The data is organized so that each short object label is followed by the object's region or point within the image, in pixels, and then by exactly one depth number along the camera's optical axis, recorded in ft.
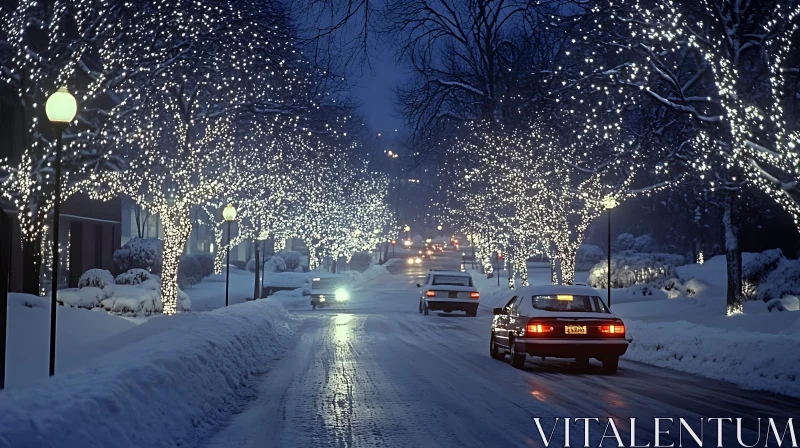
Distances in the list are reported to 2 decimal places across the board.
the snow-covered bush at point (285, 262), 212.64
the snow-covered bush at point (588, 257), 233.35
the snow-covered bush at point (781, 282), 87.50
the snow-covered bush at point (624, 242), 214.07
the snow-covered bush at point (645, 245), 207.62
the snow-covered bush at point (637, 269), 137.90
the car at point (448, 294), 110.93
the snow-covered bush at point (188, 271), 166.81
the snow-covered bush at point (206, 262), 187.93
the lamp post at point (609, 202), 92.57
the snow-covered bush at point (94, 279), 105.29
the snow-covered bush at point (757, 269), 98.89
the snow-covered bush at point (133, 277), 120.57
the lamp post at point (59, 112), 38.04
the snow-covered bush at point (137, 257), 151.64
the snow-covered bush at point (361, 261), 290.56
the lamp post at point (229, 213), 96.58
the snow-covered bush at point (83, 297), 90.74
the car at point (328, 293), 133.59
